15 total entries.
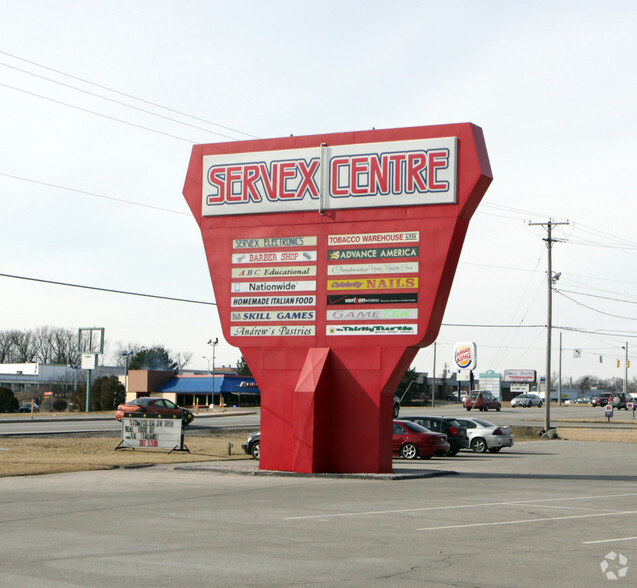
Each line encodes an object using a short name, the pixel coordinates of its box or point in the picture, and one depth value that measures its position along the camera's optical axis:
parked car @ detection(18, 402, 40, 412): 77.29
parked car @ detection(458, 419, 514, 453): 35.91
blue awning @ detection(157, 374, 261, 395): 88.12
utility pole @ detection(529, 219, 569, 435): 49.47
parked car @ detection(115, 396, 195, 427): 44.00
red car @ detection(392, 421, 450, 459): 29.92
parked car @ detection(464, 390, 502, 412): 77.14
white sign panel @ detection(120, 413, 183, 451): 30.17
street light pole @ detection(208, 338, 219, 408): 92.56
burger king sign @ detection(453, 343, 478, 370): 77.19
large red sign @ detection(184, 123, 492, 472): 22.08
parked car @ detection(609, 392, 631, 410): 94.94
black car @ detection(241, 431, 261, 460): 29.15
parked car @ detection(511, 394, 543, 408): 95.56
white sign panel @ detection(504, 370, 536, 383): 144.75
